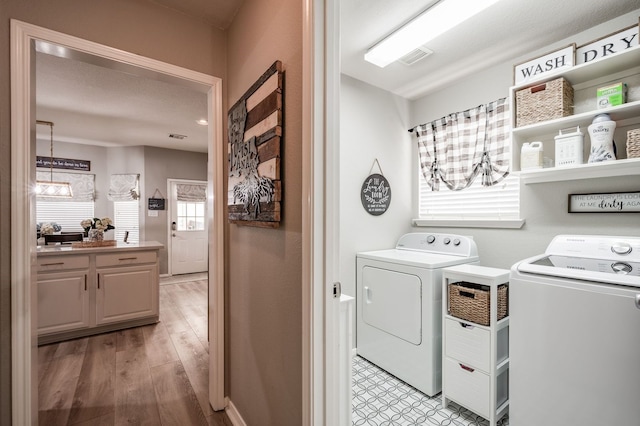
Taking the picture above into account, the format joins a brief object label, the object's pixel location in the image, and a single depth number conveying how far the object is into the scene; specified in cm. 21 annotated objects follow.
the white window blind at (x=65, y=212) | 525
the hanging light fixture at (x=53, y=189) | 405
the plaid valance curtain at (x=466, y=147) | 238
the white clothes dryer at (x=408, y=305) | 205
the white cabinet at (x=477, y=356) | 175
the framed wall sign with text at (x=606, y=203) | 176
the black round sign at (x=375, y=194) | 274
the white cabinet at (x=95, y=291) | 279
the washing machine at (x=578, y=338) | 120
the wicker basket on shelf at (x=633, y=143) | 162
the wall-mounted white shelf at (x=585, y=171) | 167
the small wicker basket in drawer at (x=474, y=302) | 178
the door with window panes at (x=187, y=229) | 599
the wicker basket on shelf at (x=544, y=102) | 189
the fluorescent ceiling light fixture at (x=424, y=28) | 171
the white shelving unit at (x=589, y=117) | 170
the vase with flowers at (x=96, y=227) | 329
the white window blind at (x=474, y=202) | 239
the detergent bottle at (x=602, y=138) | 171
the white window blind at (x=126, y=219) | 569
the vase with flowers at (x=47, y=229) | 325
